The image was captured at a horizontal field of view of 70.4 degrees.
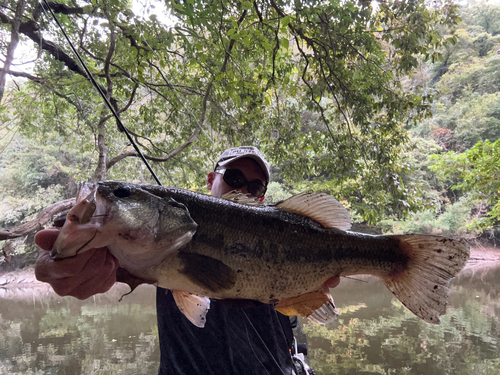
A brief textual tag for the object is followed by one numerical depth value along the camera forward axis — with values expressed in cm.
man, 53
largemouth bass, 39
